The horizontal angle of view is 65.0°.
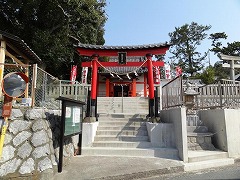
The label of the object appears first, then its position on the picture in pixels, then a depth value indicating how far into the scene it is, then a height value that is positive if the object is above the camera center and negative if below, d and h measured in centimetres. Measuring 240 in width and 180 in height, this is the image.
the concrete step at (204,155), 558 -149
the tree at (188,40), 3972 +1401
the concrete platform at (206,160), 527 -162
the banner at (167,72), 1984 +363
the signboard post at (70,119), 467 -33
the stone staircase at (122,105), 1410 +14
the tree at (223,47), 3403 +1122
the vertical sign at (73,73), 1809 +326
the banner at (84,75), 1860 +314
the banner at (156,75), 1891 +329
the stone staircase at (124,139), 599 -117
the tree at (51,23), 1462 +723
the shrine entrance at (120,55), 814 +248
